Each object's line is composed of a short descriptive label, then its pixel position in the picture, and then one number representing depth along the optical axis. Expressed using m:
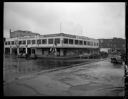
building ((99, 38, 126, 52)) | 77.75
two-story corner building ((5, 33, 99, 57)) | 39.22
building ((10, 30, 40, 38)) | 70.38
